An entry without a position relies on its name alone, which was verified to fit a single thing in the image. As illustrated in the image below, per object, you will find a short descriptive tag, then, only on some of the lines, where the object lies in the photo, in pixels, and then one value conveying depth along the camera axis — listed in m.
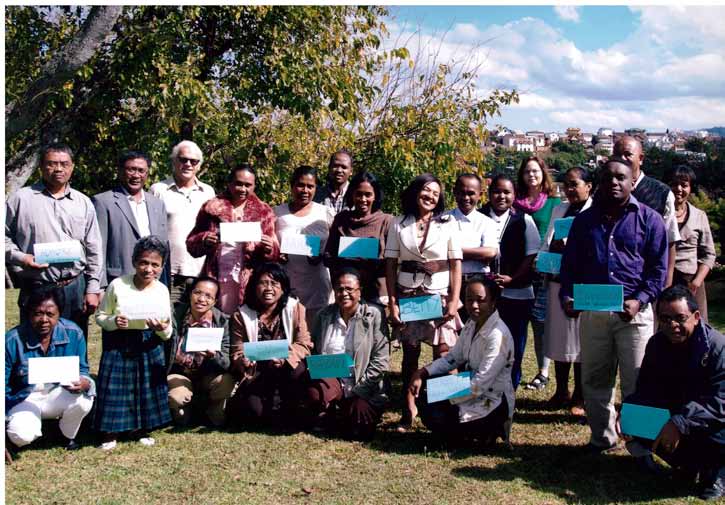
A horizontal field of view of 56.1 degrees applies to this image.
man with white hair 6.00
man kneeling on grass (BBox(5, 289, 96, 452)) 5.05
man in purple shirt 4.73
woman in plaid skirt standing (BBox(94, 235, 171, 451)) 5.25
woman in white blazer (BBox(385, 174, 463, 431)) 5.53
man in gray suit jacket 5.71
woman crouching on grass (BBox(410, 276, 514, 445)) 5.20
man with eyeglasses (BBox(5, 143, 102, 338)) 5.32
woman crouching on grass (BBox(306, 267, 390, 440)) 5.62
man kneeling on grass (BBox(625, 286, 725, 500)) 4.30
